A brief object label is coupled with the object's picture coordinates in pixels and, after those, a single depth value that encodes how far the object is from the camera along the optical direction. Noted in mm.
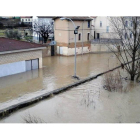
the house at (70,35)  25828
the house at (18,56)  15984
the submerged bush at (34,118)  7820
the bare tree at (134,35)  13627
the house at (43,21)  34431
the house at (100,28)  36031
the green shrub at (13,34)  30736
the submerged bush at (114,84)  12827
